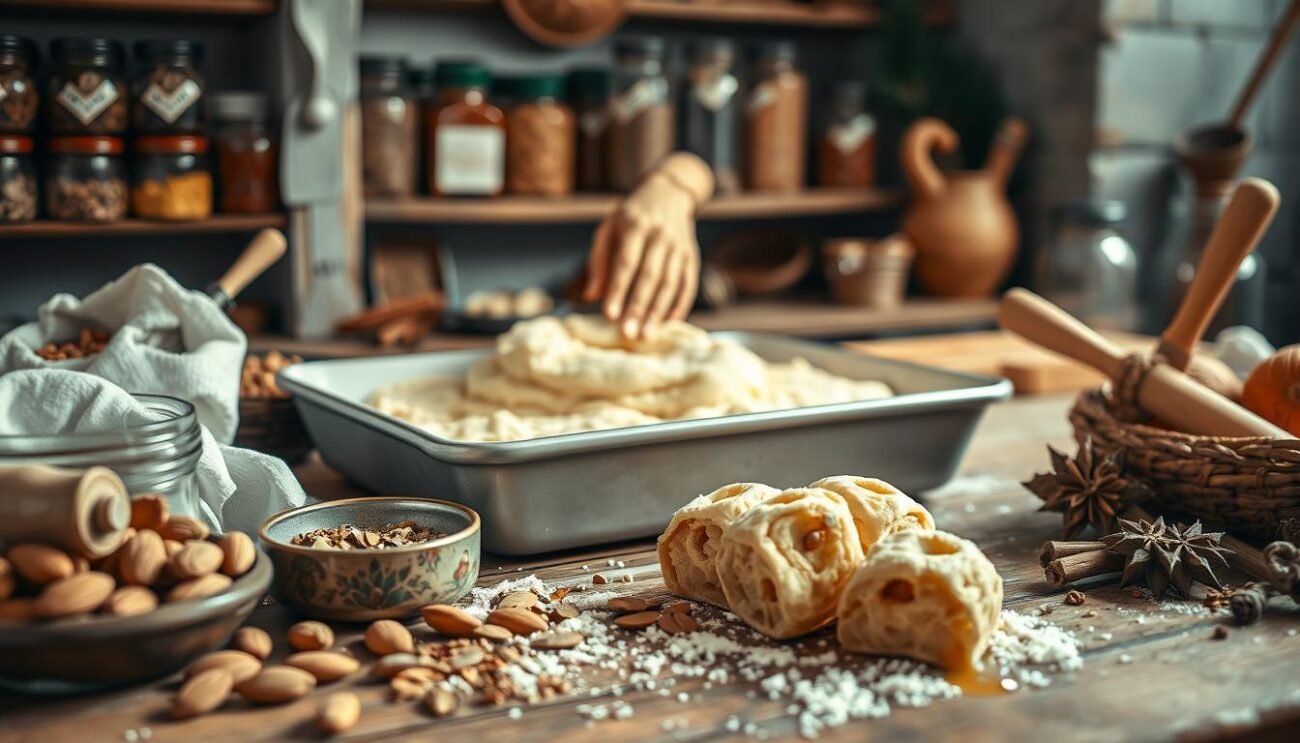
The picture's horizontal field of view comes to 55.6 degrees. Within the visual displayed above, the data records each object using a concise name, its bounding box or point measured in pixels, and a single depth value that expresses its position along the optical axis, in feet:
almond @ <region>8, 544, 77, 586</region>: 2.28
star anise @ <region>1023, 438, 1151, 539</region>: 3.42
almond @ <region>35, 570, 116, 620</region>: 2.23
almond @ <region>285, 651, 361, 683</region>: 2.45
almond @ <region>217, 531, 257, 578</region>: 2.48
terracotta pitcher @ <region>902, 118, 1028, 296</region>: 9.21
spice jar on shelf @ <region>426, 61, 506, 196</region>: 7.99
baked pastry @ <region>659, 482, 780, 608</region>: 2.87
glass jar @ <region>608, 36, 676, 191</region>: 8.50
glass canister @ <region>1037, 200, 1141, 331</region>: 8.25
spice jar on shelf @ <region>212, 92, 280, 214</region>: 7.51
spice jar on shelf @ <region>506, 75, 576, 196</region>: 8.23
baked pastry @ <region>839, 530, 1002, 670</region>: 2.52
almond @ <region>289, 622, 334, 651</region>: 2.60
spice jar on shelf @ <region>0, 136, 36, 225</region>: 6.70
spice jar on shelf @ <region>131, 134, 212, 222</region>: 7.08
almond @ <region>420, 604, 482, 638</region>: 2.69
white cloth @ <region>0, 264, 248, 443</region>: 3.61
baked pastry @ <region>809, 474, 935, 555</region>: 2.86
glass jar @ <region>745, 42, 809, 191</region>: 8.98
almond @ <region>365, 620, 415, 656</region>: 2.59
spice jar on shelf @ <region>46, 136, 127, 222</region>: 6.90
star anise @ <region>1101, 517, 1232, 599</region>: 3.01
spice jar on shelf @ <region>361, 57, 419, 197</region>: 7.93
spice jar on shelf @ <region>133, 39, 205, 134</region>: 6.90
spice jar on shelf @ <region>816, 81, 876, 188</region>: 9.48
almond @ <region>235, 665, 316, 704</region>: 2.34
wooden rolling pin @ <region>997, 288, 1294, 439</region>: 3.43
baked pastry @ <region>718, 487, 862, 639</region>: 2.66
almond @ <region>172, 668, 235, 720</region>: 2.28
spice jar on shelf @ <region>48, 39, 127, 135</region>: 6.63
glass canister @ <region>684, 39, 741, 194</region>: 8.76
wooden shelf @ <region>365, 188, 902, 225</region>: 8.07
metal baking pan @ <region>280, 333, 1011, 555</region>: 3.18
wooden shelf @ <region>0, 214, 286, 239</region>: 6.92
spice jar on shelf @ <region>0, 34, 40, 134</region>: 6.58
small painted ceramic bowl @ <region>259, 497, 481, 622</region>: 2.68
